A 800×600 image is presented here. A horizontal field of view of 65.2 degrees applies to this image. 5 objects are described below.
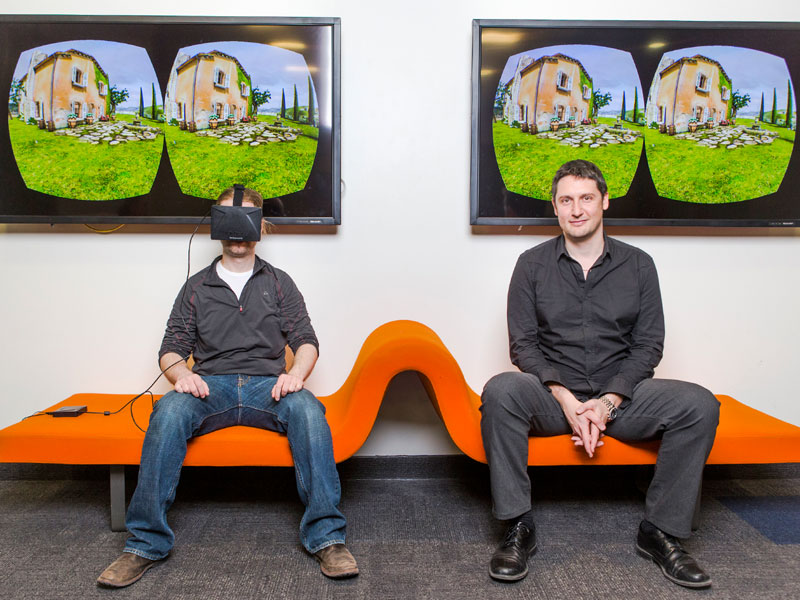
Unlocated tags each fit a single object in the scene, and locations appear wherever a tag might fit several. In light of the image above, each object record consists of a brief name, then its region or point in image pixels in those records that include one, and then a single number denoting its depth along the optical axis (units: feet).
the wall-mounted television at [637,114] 8.16
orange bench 6.66
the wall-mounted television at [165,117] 8.03
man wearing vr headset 6.12
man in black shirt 6.21
